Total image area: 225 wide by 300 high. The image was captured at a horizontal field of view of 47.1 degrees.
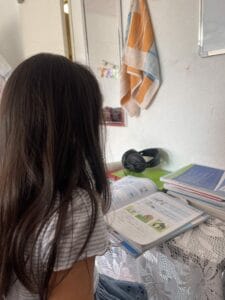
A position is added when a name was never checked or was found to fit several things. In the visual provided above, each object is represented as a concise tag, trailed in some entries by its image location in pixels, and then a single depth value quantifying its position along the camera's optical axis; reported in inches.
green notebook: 39.6
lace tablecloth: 21.1
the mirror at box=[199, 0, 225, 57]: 32.1
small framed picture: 50.2
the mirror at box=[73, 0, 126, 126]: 47.3
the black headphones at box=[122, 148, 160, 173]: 39.6
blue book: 28.1
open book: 23.1
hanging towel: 39.9
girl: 17.0
